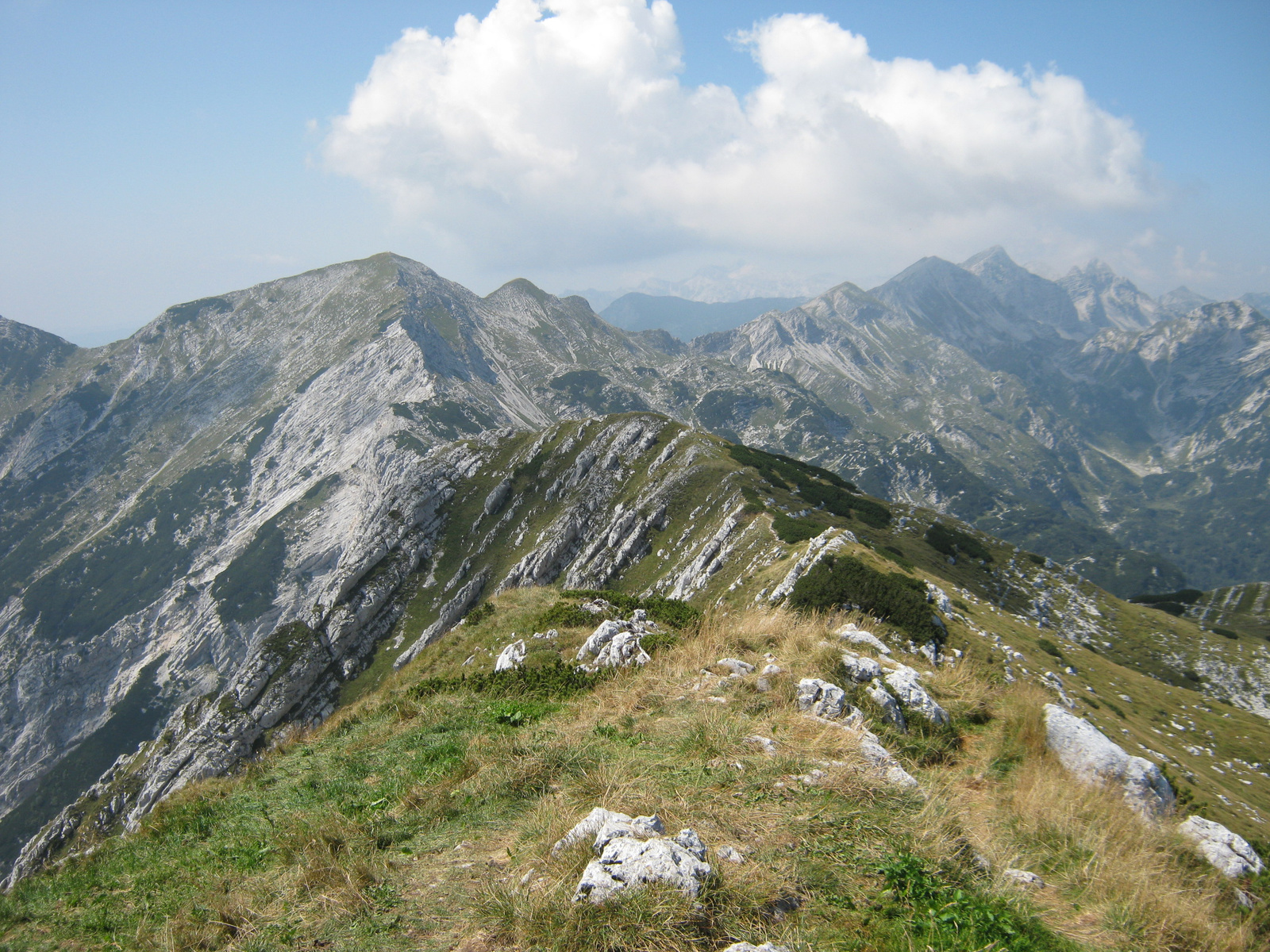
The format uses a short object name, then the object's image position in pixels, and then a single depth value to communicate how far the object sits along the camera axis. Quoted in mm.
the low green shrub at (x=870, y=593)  35781
